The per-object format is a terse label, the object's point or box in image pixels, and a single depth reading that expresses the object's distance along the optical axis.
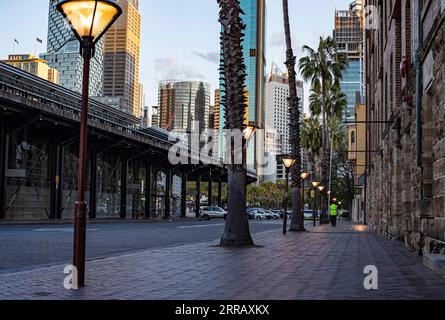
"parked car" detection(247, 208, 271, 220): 68.56
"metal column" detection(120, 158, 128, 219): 55.12
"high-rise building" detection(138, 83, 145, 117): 163.18
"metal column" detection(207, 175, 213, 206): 80.99
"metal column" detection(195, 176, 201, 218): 76.69
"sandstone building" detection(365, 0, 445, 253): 10.26
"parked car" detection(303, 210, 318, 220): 71.37
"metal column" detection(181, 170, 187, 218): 71.31
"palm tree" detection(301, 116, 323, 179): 59.44
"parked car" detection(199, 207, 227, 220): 60.44
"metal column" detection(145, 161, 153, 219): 60.07
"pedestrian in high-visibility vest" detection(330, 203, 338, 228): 39.31
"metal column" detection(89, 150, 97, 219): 48.22
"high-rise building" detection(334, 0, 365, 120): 124.12
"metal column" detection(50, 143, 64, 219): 41.82
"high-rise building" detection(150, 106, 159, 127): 160.14
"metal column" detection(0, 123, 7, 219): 35.97
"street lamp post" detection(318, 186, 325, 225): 46.12
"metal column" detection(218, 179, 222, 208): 80.16
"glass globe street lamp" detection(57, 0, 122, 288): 7.23
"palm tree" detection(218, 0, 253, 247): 15.87
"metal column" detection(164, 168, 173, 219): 65.69
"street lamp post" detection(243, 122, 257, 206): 16.69
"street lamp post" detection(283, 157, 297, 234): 26.08
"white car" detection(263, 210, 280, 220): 73.12
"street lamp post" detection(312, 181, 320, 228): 43.52
